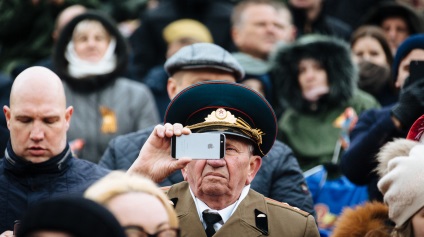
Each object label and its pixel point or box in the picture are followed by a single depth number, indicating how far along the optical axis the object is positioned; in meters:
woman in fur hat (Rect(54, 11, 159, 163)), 17.09
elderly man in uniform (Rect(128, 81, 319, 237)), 10.84
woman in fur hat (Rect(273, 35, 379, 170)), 16.94
